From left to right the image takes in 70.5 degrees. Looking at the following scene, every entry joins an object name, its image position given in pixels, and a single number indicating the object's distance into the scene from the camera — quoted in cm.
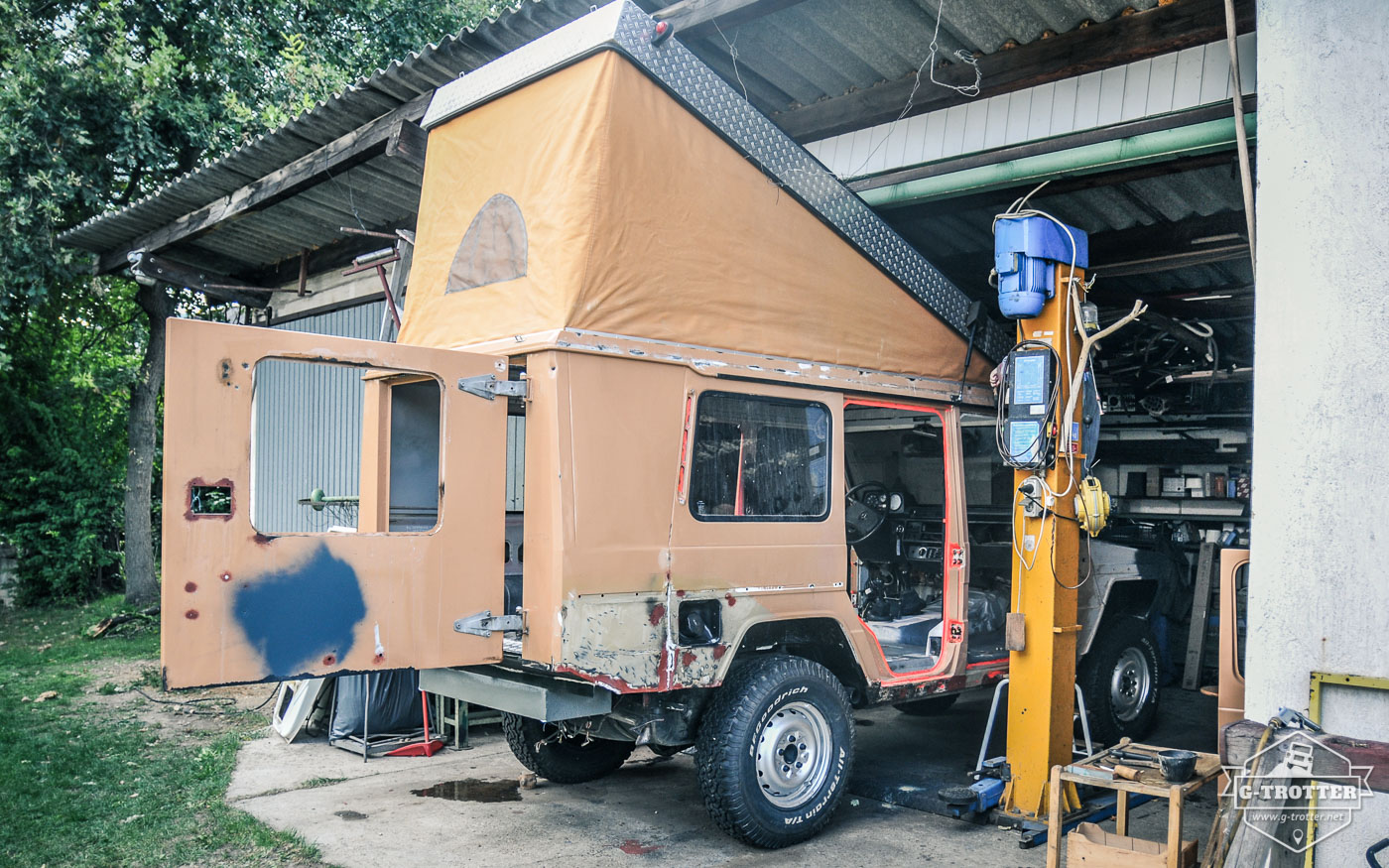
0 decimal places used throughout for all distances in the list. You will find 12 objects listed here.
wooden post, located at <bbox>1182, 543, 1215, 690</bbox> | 852
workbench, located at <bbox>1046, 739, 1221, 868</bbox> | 372
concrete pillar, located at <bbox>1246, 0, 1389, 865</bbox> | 360
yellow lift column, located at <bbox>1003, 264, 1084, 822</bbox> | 519
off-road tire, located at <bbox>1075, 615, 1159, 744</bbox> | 639
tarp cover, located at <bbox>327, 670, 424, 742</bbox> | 686
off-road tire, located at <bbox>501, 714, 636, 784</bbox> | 567
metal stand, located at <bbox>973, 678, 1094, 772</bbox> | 544
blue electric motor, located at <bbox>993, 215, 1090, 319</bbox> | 525
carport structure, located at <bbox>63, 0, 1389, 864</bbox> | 371
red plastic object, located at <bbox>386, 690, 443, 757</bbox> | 668
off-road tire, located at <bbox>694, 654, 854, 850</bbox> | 451
